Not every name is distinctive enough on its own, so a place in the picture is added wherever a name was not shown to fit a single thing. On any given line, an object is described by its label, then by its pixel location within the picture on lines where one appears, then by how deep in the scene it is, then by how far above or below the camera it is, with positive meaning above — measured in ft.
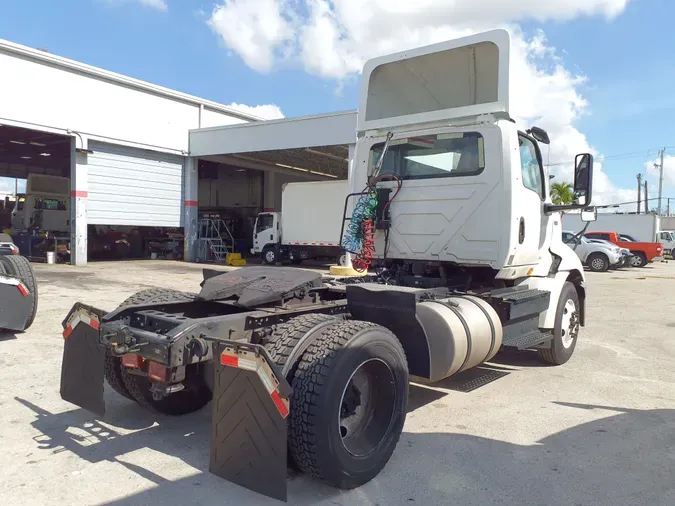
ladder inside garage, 80.43 -0.89
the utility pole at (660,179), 192.75 +24.44
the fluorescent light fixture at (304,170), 95.71 +12.94
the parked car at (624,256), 76.18 -1.63
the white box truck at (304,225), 71.15 +1.75
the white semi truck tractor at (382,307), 10.07 -1.84
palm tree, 113.37 +12.08
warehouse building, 58.90 +12.31
